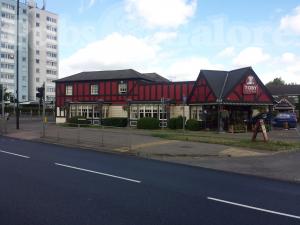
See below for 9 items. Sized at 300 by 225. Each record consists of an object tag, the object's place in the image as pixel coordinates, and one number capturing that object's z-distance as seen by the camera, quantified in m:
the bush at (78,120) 27.62
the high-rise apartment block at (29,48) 70.77
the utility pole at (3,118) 22.19
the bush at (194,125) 23.05
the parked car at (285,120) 25.66
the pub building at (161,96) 23.05
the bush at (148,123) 24.84
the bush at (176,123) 24.82
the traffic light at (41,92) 18.44
